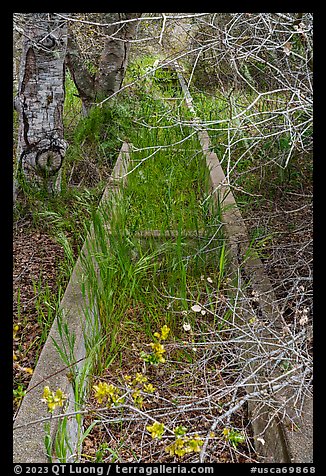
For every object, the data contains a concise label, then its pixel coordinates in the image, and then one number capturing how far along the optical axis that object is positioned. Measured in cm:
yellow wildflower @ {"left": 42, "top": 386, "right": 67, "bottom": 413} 160
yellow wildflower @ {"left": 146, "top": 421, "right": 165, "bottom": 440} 153
